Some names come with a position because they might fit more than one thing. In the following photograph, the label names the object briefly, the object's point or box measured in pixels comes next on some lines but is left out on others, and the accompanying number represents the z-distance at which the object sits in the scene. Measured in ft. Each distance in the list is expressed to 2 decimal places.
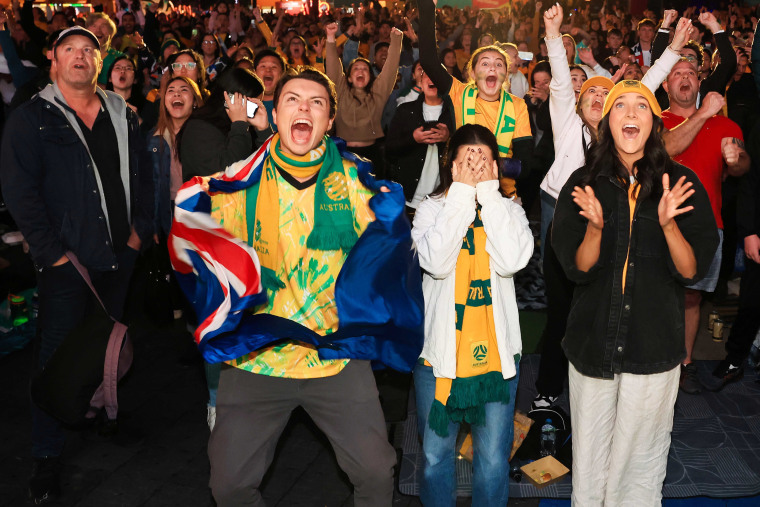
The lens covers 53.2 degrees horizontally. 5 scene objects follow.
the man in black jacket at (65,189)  12.65
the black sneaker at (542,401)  15.08
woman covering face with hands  10.94
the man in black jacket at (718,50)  19.45
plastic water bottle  14.03
